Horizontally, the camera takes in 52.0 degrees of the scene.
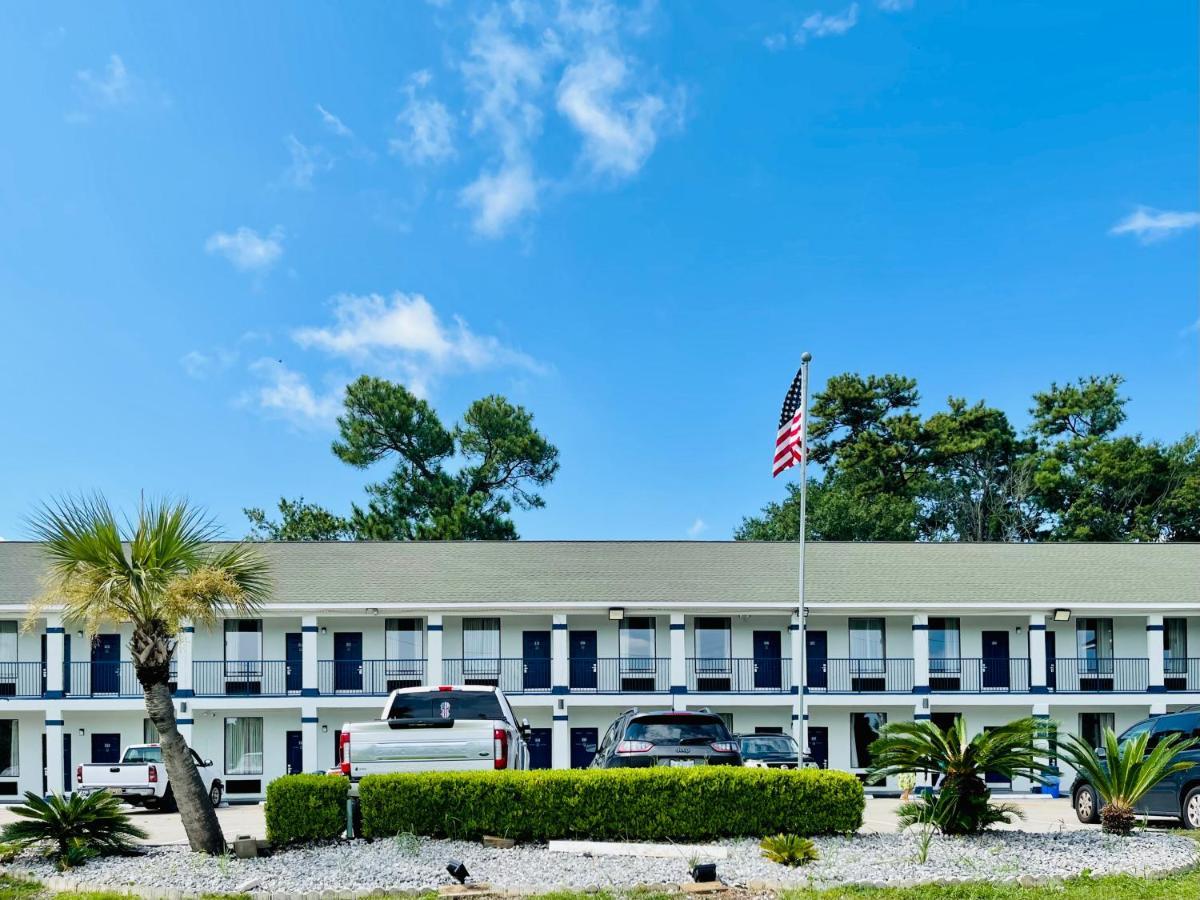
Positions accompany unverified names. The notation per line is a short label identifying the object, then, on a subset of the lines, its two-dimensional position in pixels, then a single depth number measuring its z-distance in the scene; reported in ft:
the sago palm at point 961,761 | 42.04
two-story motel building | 99.50
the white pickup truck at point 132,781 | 78.84
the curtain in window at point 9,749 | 102.12
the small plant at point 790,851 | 38.60
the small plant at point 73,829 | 42.04
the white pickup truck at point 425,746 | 45.91
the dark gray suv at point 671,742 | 51.11
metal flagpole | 78.71
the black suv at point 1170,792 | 52.90
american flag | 80.74
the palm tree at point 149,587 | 44.62
